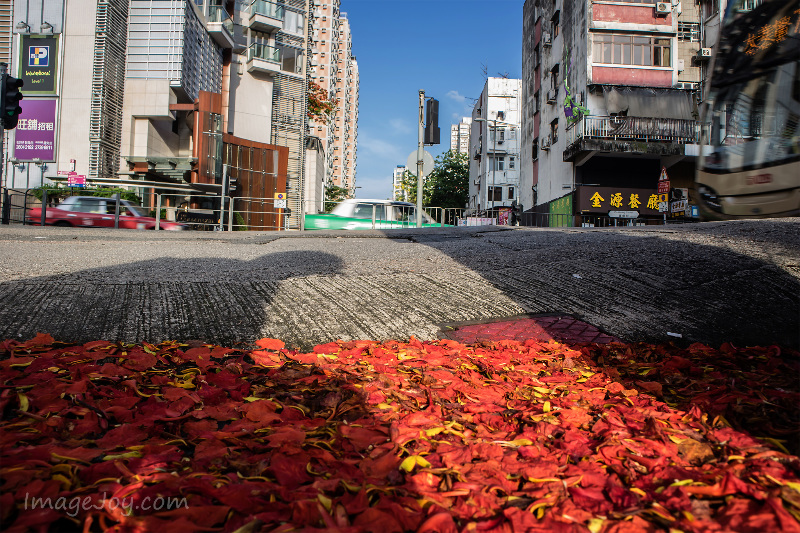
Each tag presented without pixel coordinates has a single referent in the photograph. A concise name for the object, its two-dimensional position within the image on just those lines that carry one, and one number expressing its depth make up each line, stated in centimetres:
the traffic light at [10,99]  966
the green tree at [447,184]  5781
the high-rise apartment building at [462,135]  15788
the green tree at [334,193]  6144
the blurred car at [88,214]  1404
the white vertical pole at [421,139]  1550
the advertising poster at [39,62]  2056
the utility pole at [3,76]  960
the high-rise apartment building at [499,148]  5338
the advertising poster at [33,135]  2027
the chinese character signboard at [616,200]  2353
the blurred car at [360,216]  1734
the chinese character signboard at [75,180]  1647
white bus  376
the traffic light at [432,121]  1477
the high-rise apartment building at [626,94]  2273
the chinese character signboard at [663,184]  1446
